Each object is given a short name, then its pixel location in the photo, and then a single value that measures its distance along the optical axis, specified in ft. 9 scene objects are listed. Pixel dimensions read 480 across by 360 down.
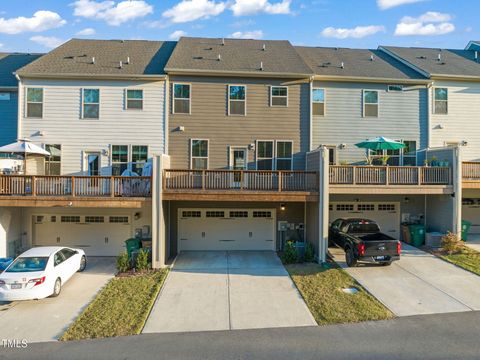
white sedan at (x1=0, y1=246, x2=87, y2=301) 26.53
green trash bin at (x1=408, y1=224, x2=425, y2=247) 44.34
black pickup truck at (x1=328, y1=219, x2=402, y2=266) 33.91
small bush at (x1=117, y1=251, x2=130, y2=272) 35.50
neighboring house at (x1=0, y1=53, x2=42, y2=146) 47.06
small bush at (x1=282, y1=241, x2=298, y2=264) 38.60
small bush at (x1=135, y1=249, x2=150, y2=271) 35.92
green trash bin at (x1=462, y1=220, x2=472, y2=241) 44.29
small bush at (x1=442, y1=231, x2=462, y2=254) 39.24
